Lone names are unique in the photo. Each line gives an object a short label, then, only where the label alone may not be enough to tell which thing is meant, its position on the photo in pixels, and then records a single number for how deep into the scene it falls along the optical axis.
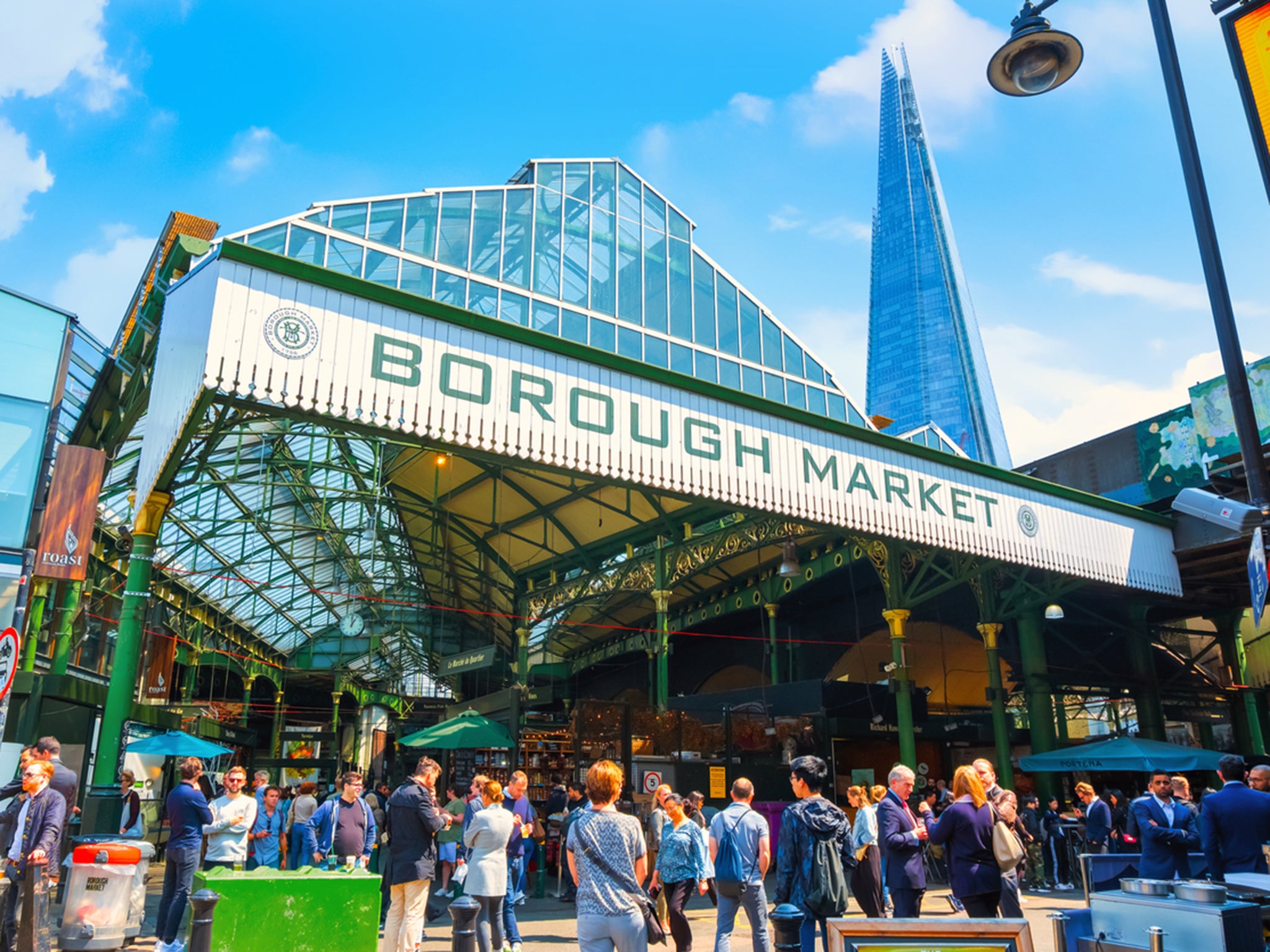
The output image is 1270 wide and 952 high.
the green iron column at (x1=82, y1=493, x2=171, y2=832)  9.76
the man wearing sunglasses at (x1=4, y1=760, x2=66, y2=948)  6.89
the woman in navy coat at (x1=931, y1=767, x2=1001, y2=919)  6.39
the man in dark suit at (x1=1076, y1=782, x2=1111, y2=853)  12.43
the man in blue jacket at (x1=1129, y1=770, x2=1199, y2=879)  8.52
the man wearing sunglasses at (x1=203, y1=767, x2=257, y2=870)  8.48
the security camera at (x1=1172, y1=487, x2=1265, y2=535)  6.82
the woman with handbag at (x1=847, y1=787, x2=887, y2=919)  7.65
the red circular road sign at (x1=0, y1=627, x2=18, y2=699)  7.21
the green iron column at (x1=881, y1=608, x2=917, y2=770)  16.42
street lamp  7.40
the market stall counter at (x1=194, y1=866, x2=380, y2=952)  5.81
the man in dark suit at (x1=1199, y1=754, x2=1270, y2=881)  7.52
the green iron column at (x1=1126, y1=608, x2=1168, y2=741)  20.45
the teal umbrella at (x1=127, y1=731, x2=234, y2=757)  16.78
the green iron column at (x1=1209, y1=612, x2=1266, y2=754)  20.61
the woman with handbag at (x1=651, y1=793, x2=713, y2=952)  7.93
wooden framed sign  3.84
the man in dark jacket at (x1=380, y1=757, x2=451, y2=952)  7.49
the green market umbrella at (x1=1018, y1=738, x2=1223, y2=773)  15.57
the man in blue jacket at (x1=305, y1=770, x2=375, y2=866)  8.93
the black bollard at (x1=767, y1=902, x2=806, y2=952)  4.80
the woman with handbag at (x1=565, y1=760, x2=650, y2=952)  4.95
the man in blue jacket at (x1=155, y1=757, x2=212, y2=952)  8.00
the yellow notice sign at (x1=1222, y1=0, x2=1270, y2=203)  7.04
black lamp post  6.39
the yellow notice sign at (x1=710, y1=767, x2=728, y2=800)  17.14
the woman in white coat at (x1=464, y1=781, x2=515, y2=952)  7.57
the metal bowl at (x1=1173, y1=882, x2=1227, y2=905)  4.49
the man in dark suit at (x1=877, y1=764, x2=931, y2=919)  6.96
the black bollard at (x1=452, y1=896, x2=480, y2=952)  5.78
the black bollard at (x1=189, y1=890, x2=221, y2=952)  4.95
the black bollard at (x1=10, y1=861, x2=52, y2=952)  6.55
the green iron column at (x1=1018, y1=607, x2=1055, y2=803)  18.64
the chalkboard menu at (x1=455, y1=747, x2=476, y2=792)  21.48
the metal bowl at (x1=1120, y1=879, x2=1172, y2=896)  4.73
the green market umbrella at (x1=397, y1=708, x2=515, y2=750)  15.69
